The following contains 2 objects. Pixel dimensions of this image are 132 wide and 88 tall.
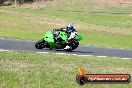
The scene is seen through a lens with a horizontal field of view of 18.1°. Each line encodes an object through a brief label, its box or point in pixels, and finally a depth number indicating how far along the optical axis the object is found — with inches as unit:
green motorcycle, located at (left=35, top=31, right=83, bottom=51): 1051.3
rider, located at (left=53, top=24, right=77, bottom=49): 1051.0
